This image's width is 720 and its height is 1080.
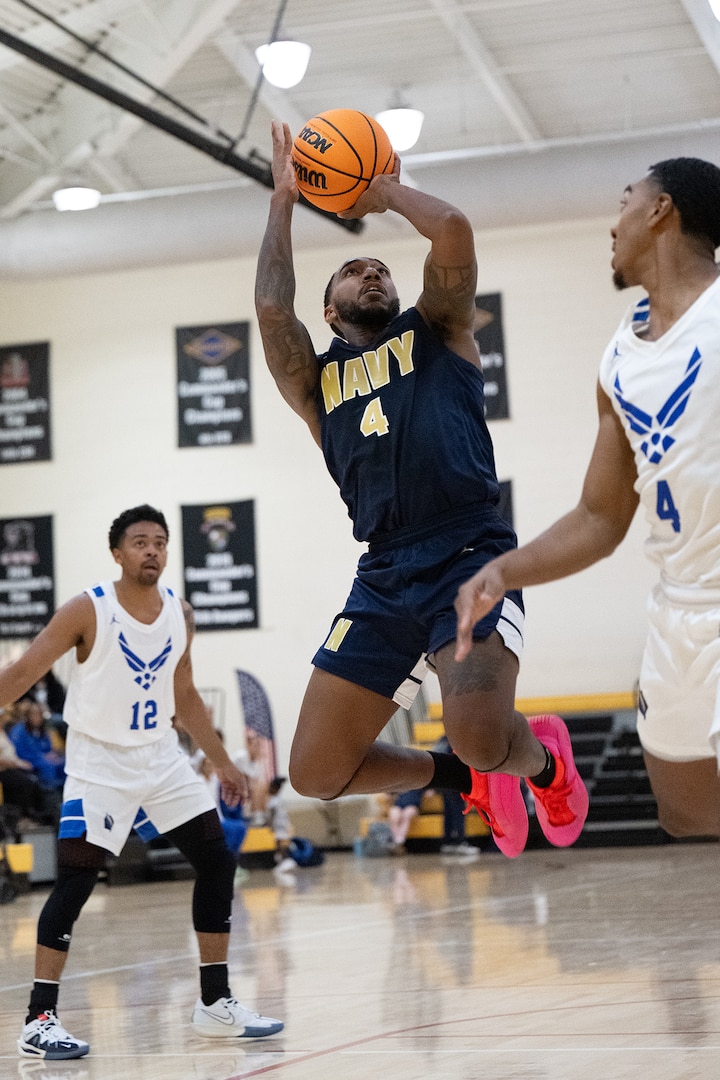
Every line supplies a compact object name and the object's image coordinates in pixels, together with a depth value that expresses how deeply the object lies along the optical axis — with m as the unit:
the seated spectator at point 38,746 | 14.51
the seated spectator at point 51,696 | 15.52
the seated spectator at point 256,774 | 14.93
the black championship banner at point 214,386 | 17.75
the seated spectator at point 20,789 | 13.62
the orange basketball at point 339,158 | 4.54
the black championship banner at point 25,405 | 18.48
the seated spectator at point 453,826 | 15.04
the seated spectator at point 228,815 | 13.00
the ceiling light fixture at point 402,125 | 12.15
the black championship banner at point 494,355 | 16.88
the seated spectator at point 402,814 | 15.30
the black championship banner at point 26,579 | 18.22
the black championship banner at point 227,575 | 17.59
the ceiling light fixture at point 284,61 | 11.26
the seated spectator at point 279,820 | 14.76
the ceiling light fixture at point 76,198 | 13.73
